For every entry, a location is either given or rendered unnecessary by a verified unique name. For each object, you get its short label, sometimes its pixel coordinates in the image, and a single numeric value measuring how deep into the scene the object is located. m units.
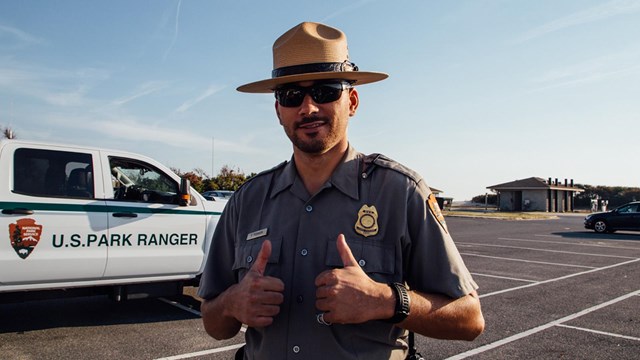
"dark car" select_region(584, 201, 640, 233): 22.53
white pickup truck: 5.39
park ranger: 1.60
